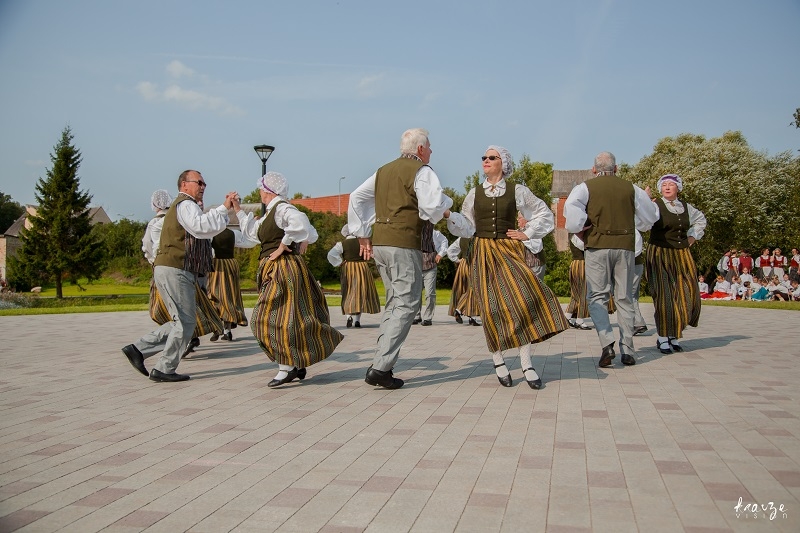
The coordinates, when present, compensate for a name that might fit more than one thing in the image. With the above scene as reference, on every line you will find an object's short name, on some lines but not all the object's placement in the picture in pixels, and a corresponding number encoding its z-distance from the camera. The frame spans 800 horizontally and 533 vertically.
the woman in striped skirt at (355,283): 12.18
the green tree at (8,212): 88.94
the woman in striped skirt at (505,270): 6.28
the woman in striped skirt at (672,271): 8.45
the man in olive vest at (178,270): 6.76
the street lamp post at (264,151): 16.75
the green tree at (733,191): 42.06
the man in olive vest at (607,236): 7.32
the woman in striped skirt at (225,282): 10.16
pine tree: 46.97
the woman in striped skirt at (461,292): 11.76
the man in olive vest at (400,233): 6.13
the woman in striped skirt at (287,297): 6.45
